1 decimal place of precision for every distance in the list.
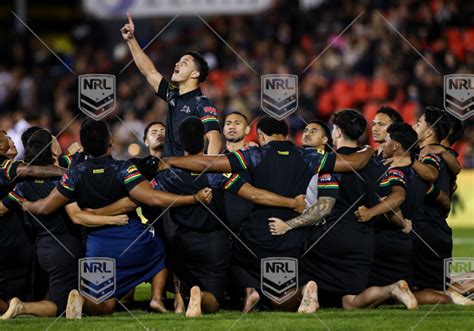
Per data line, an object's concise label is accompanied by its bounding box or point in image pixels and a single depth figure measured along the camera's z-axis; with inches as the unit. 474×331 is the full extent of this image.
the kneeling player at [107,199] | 615.2
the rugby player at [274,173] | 631.1
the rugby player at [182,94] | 695.5
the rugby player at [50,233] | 636.1
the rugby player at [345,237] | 647.1
